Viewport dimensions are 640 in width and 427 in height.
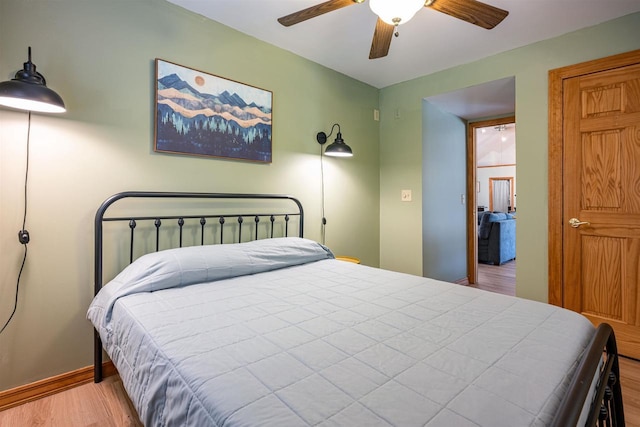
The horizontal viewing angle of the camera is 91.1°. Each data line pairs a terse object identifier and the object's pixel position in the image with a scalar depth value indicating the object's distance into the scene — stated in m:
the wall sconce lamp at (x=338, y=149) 2.84
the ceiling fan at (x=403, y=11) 1.51
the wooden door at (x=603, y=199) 2.25
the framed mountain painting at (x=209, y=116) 2.08
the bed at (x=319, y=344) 0.73
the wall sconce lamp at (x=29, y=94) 1.37
